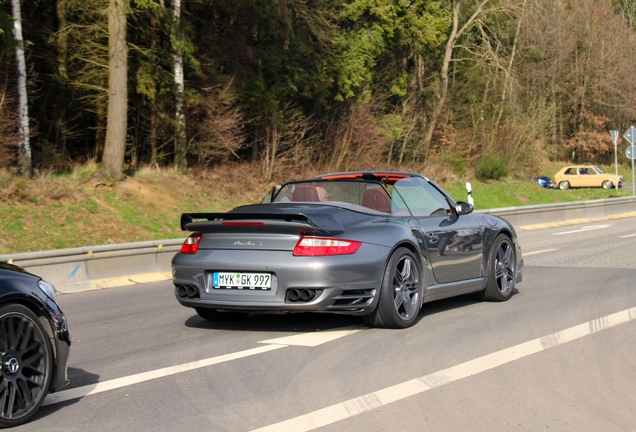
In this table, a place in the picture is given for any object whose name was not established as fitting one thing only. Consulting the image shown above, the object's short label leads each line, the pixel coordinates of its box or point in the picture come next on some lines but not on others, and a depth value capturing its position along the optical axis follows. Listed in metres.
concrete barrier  11.98
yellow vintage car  52.25
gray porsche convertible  7.05
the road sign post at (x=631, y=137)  36.19
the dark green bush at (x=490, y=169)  40.09
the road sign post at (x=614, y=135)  36.81
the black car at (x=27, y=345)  4.61
